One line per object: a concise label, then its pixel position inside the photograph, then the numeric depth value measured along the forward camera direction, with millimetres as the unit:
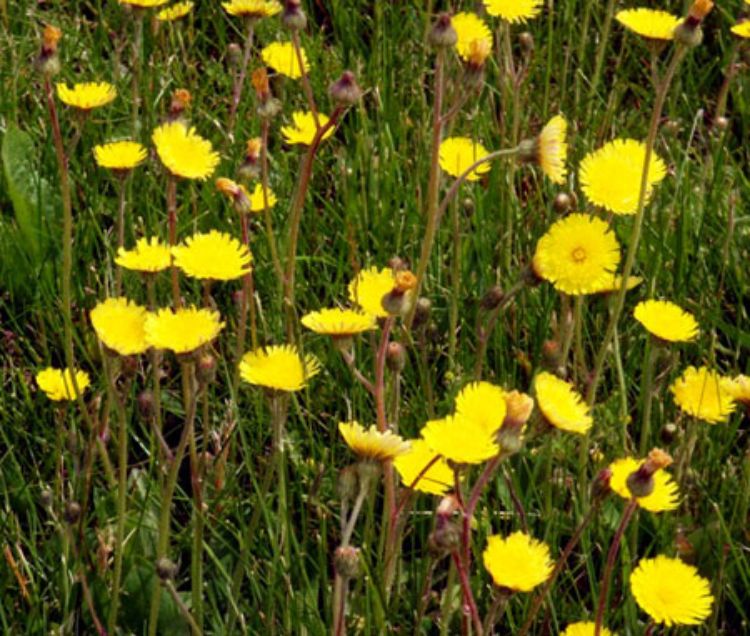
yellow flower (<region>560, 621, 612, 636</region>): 682
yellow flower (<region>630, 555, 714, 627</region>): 684
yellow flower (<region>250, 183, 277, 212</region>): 814
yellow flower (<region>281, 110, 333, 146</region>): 854
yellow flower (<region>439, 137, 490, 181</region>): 861
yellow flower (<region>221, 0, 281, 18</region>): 890
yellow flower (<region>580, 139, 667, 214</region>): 784
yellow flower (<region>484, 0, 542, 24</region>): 880
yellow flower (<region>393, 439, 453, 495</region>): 699
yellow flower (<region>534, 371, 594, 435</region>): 687
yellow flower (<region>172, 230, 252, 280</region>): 729
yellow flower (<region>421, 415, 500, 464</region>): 649
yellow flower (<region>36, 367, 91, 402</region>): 759
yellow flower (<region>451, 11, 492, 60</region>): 896
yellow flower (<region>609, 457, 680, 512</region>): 702
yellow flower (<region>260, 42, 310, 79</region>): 905
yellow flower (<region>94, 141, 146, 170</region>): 778
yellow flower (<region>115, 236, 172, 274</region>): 735
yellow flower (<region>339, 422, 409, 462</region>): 667
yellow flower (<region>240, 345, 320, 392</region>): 702
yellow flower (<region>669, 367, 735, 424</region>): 759
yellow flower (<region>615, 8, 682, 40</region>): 861
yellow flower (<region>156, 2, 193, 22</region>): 966
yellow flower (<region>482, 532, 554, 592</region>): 656
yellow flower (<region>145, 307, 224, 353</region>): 684
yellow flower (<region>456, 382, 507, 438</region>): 678
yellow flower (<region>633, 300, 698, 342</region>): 771
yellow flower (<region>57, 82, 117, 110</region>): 798
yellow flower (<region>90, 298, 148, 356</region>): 699
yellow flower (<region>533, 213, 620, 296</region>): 765
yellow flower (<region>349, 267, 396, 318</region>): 751
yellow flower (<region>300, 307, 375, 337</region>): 714
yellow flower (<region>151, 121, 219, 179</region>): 752
